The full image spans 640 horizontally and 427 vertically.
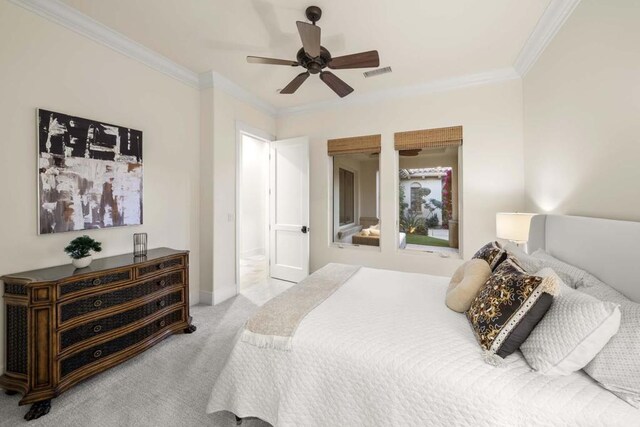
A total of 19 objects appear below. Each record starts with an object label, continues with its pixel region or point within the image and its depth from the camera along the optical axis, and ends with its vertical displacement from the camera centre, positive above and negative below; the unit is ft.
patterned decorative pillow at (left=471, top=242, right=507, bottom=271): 5.62 -1.01
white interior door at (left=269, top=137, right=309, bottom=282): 13.20 +0.13
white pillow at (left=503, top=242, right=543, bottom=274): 5.32 -1.11
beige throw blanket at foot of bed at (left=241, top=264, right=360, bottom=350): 4.53 -2.03
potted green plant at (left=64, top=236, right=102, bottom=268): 6.40 -0.98
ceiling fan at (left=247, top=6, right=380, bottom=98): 6.25 +4.26
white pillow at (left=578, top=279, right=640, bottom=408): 2.95 -1.83
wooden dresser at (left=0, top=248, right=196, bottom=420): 5.31 -2.62
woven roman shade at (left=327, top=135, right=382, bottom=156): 12.42 +3.35
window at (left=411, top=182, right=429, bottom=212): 12.82 +0.73
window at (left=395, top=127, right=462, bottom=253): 11.99 +0.72
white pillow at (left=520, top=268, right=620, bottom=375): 3.17 -1.61
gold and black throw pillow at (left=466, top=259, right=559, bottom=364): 3.71 -1.54
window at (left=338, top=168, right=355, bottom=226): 14.35 +0.94
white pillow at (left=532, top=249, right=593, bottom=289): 4.77 -1.18
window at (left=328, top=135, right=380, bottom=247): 13.10 +1.05
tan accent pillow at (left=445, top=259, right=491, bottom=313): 5.12 -1.54
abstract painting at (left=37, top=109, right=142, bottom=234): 6.62 +1.11
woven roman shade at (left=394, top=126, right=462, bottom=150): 10.98 +3.26
